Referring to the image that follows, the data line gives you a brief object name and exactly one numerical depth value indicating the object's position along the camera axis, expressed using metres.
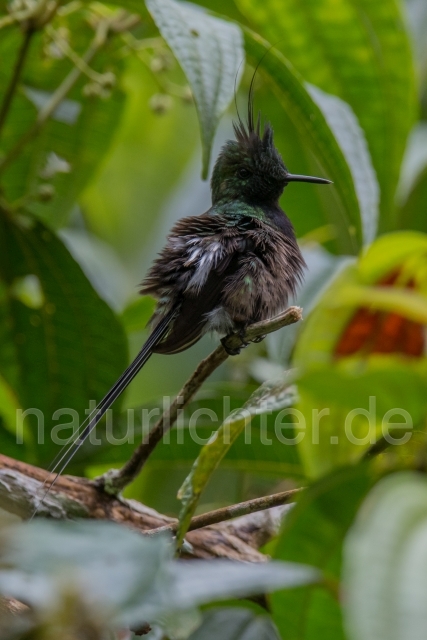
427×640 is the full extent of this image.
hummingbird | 5.14
